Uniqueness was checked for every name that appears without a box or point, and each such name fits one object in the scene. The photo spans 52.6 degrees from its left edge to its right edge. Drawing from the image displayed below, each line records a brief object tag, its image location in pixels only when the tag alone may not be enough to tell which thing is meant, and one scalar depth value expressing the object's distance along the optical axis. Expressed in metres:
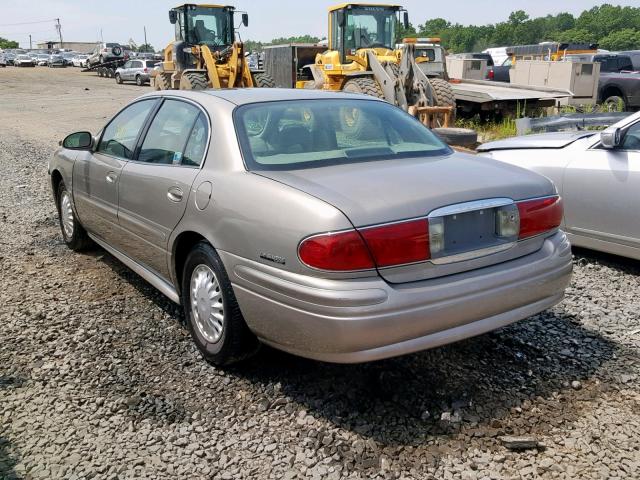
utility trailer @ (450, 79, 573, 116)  13.77
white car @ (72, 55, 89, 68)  60.51
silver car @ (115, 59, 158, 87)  39.97
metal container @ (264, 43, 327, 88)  18.20
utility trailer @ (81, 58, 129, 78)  47.06
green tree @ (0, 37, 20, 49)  119.03
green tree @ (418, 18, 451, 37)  141.70
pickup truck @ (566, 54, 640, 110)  17.00
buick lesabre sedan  2.90
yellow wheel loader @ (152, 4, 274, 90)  16.62
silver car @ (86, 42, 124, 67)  47.97
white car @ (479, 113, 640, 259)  5.04
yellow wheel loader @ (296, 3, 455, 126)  12.91
